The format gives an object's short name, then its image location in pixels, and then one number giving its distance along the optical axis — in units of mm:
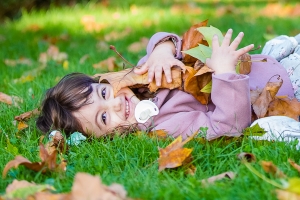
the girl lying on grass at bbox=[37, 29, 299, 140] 2668
